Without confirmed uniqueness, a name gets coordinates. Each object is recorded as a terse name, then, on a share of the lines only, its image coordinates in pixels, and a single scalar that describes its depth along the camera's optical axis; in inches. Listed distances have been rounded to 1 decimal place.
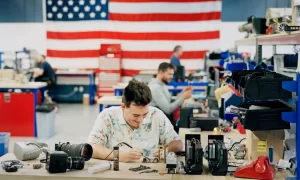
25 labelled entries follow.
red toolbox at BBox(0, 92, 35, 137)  339.9
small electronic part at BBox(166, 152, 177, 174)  125.0
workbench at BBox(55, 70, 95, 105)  512.7
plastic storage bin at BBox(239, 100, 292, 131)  126.6
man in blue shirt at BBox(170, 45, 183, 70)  471.5
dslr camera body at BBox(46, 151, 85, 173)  123.8
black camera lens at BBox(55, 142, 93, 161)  133.6
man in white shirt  145.0
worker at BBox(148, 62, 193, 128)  262.1
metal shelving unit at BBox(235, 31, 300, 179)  117.8
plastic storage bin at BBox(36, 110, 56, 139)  334.3
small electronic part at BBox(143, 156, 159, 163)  136.9
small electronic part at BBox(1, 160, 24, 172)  125.8
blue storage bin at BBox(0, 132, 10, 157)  250.2
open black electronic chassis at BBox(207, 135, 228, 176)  123.0
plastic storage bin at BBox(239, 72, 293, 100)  121.0
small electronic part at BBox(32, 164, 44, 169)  128.7
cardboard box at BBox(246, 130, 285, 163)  135.6
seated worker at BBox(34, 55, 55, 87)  487.5
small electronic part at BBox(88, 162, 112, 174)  123.7
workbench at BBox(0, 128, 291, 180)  121.0
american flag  510.0
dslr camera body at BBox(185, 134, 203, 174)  123.8
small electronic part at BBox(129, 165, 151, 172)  127.9
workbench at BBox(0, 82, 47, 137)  339.6
